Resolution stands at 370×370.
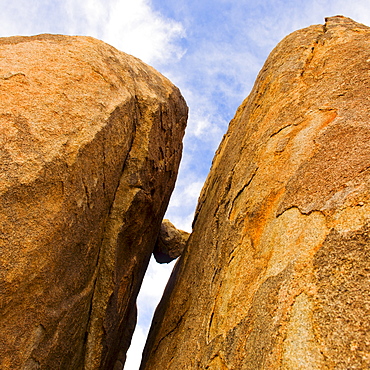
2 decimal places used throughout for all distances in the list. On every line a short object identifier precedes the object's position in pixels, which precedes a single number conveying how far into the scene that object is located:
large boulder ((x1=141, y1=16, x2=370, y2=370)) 3.02
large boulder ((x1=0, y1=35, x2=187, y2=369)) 4.31
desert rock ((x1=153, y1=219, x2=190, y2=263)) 11.98
